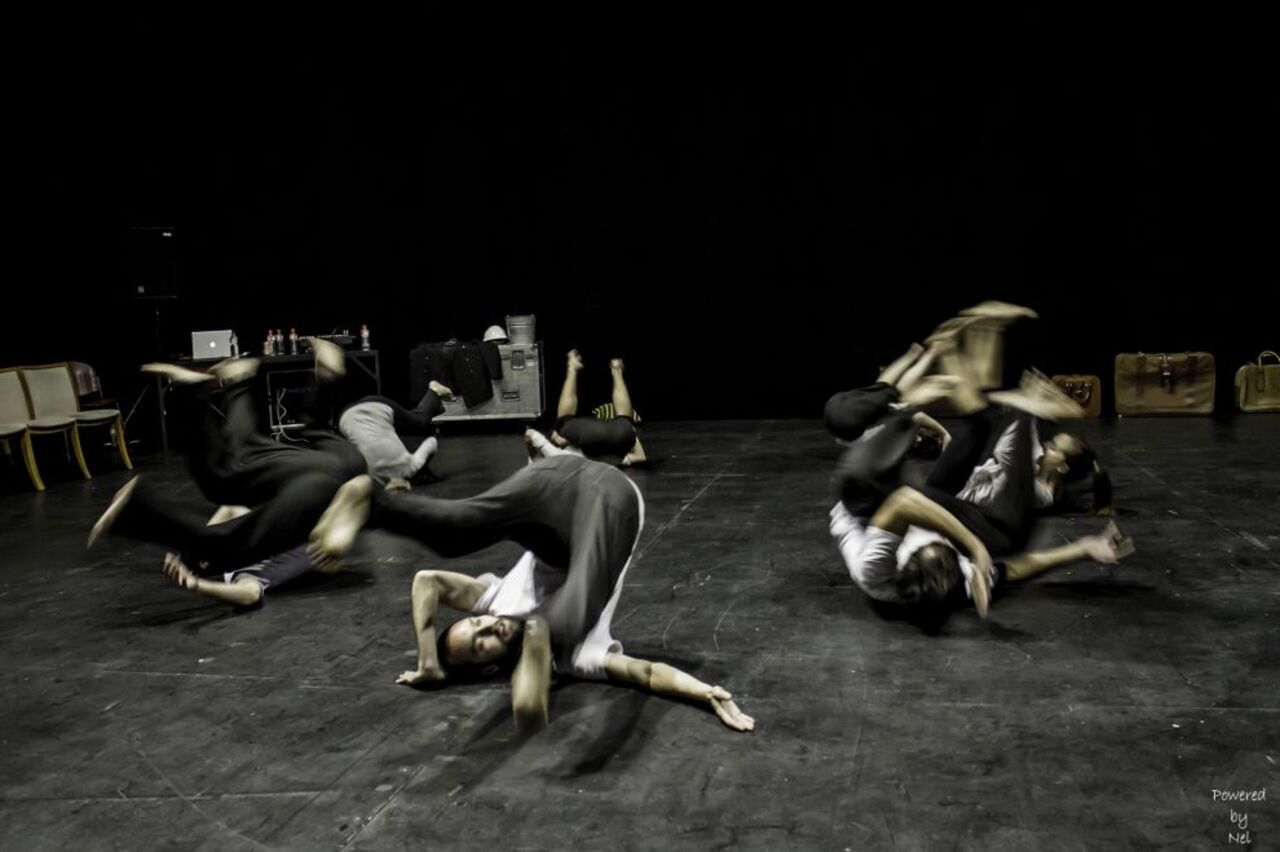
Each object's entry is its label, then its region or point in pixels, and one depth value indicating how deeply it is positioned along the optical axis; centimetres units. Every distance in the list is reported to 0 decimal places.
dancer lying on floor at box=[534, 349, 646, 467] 530
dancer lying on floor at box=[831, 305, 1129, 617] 384
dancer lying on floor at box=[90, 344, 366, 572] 403
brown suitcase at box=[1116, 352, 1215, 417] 871
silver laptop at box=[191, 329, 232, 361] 905
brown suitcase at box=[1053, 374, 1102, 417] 873
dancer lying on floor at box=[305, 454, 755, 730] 296
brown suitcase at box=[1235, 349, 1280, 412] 867
